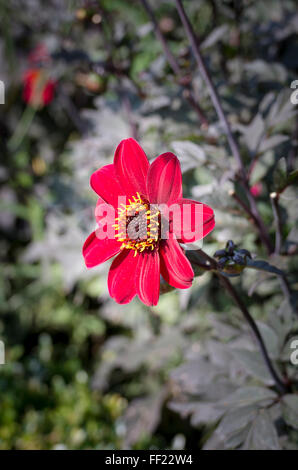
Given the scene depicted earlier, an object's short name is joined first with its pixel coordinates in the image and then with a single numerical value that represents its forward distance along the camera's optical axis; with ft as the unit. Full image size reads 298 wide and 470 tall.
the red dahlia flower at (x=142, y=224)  1.77
